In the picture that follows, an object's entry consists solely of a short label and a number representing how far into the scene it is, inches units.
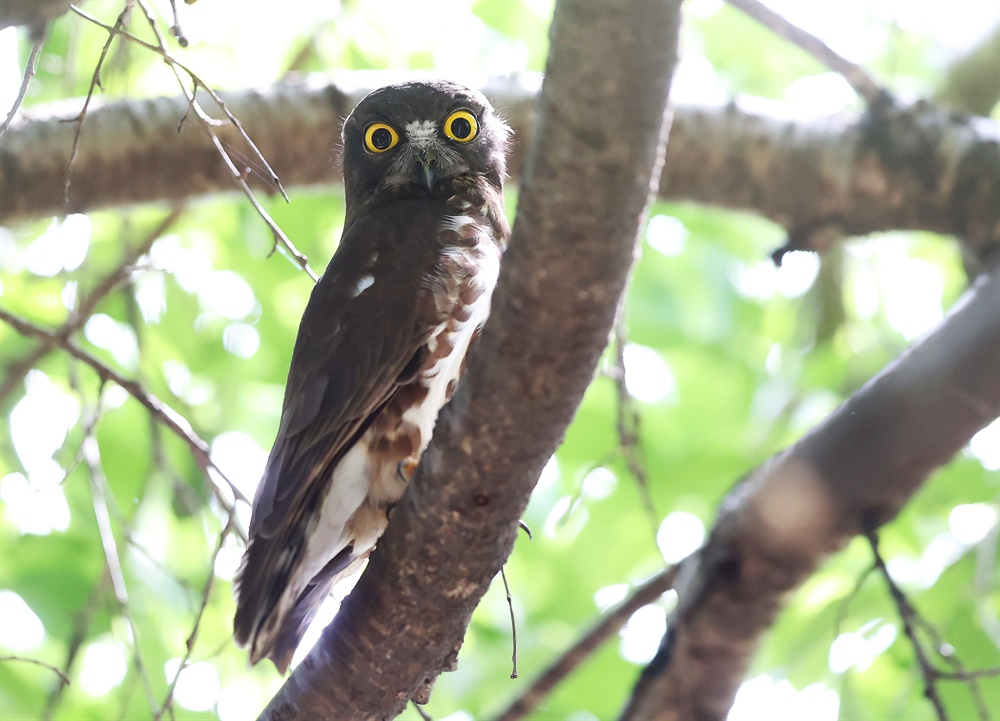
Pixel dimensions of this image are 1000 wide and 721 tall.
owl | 215.9
